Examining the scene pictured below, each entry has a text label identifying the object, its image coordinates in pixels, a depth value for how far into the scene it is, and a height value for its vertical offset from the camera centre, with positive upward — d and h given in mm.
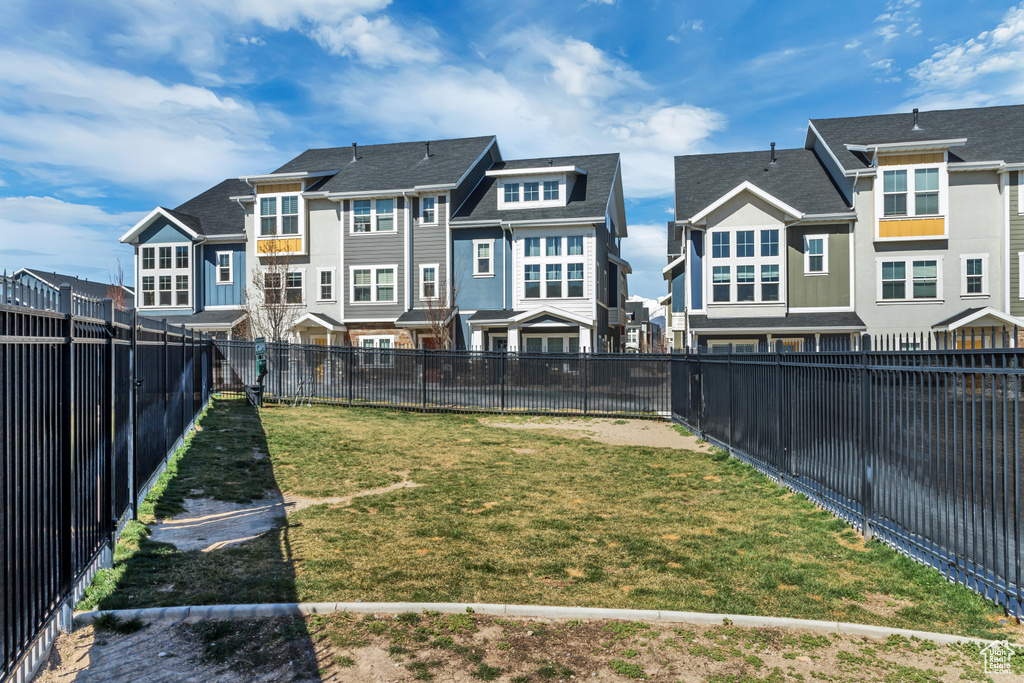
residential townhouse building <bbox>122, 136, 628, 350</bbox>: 31828 +4648
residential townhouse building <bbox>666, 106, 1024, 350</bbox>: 27094 +3977
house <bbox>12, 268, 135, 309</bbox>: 44844 +4410
